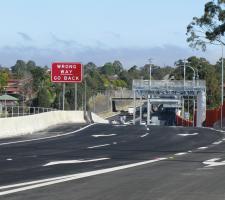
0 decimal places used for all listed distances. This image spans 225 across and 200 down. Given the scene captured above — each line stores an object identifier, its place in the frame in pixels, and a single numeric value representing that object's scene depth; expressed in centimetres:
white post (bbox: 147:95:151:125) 10750
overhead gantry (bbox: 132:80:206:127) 9650
